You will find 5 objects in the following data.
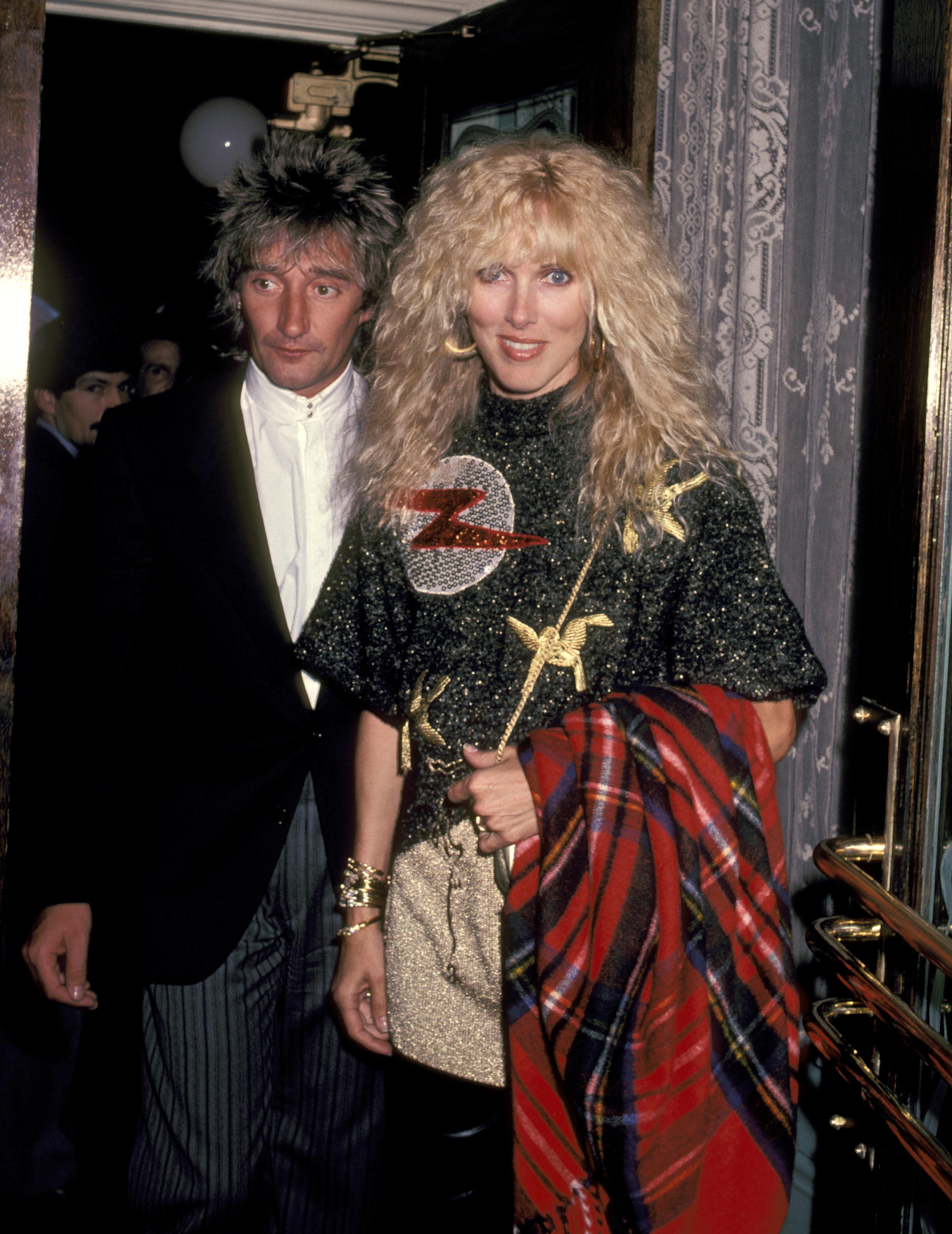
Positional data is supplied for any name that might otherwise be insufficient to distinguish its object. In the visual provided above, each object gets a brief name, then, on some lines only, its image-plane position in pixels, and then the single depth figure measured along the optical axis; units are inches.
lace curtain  76.1
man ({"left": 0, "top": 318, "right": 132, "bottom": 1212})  94.0
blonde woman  49.3
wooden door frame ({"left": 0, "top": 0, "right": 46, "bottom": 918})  57.1
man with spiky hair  63.3
